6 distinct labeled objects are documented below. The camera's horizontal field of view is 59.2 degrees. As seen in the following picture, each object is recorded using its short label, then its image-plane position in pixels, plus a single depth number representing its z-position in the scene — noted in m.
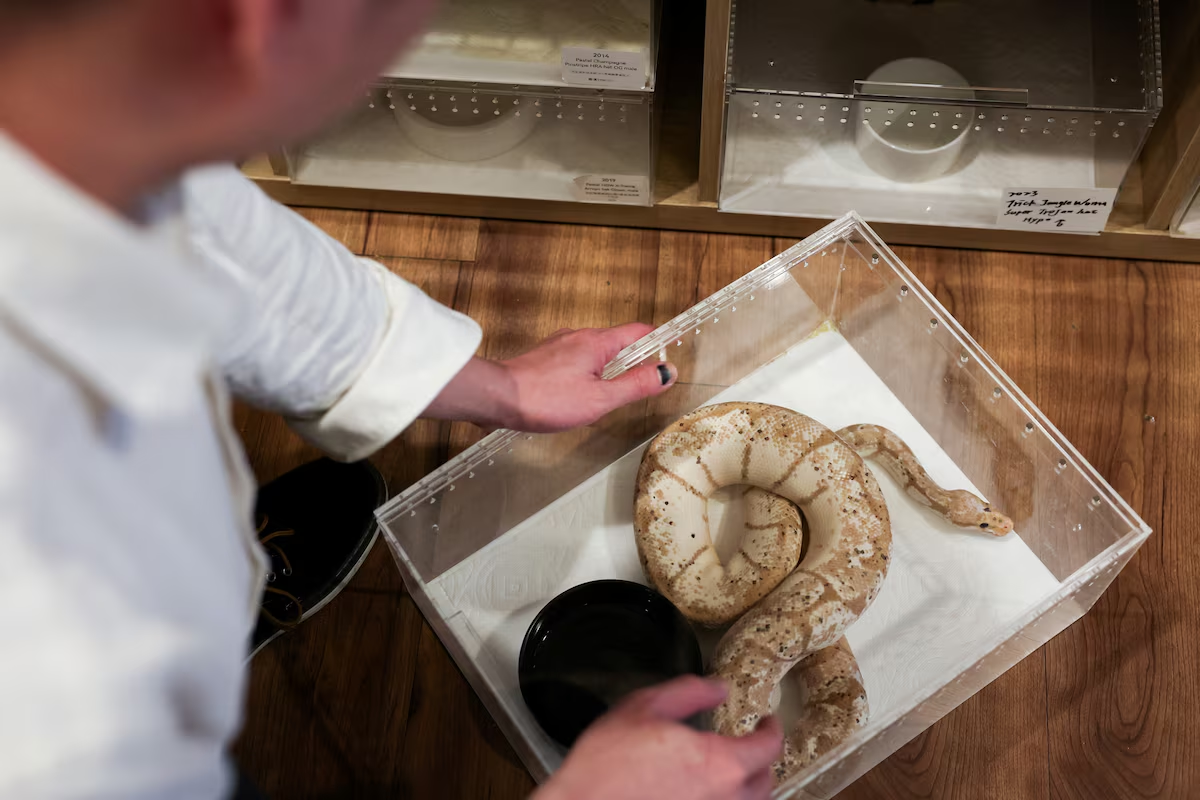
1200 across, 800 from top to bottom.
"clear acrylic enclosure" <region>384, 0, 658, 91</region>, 1.09
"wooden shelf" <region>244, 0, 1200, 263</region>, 1.12
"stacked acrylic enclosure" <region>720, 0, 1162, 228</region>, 1.12
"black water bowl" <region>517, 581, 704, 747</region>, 0.86
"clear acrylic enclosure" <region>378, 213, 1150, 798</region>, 0.94
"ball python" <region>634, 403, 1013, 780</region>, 0.87
